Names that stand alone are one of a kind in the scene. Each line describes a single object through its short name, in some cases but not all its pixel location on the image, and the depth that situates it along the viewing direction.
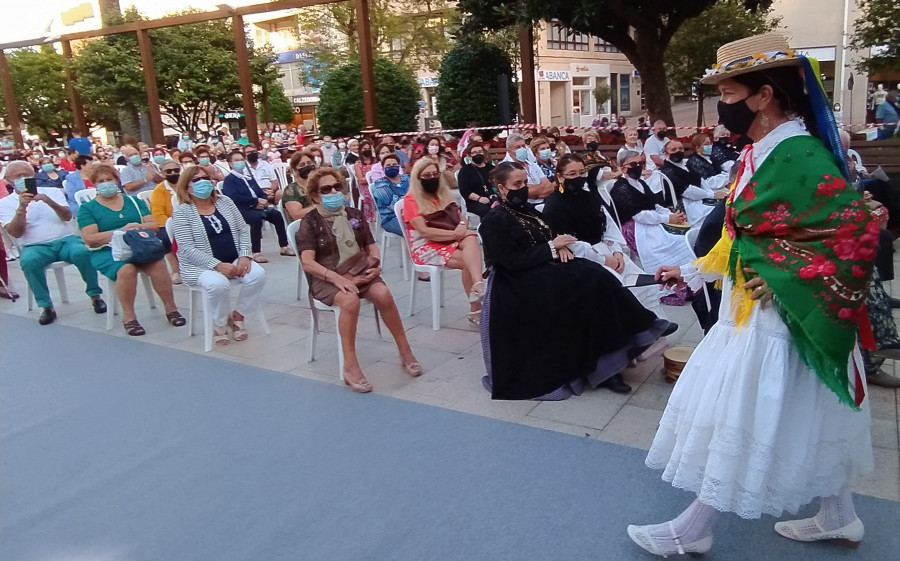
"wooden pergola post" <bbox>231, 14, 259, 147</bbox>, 14.88
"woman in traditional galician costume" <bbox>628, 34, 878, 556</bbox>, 1.99
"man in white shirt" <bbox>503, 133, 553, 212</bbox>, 7.27
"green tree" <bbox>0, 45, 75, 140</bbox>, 31.14
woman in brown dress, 4.29
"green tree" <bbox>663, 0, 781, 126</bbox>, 19.19
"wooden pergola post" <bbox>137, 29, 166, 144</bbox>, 16.48
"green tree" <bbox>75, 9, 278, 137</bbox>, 20.59
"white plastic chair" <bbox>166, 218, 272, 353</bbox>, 5.16
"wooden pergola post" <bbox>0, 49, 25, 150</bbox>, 19.23
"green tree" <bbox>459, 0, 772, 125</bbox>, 10.52
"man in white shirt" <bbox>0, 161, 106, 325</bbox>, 6.25
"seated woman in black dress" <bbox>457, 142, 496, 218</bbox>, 6.70
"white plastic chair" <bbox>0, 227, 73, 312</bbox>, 6.42
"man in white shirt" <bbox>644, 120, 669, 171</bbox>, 10.27
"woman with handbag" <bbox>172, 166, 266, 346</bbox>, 5.19
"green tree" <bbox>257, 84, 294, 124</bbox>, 34.53
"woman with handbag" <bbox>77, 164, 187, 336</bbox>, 5.68
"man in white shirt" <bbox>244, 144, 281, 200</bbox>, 9.98
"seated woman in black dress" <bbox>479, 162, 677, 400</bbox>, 3.81
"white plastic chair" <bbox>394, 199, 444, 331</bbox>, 5.36
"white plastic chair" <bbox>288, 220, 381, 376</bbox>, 4.63
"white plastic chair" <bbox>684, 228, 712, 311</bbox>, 4.17
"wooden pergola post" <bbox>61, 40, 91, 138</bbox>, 19.88
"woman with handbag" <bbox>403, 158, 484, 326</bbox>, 5.39
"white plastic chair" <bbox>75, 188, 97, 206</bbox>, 7.49
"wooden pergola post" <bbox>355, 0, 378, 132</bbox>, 13.63
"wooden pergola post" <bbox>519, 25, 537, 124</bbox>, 13.74
